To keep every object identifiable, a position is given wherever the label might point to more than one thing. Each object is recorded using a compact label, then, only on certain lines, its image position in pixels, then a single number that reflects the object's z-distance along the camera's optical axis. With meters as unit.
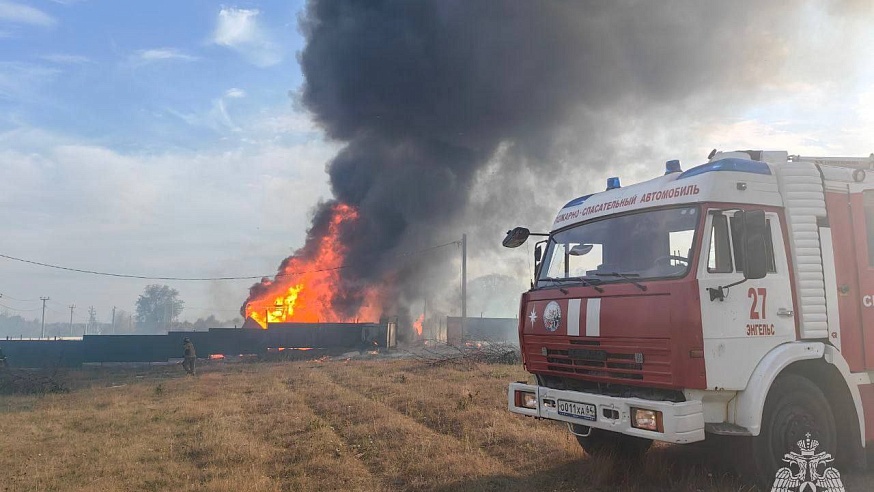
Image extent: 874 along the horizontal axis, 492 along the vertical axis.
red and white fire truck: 4.92
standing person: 25.19
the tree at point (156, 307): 143.25
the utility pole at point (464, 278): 41.37
